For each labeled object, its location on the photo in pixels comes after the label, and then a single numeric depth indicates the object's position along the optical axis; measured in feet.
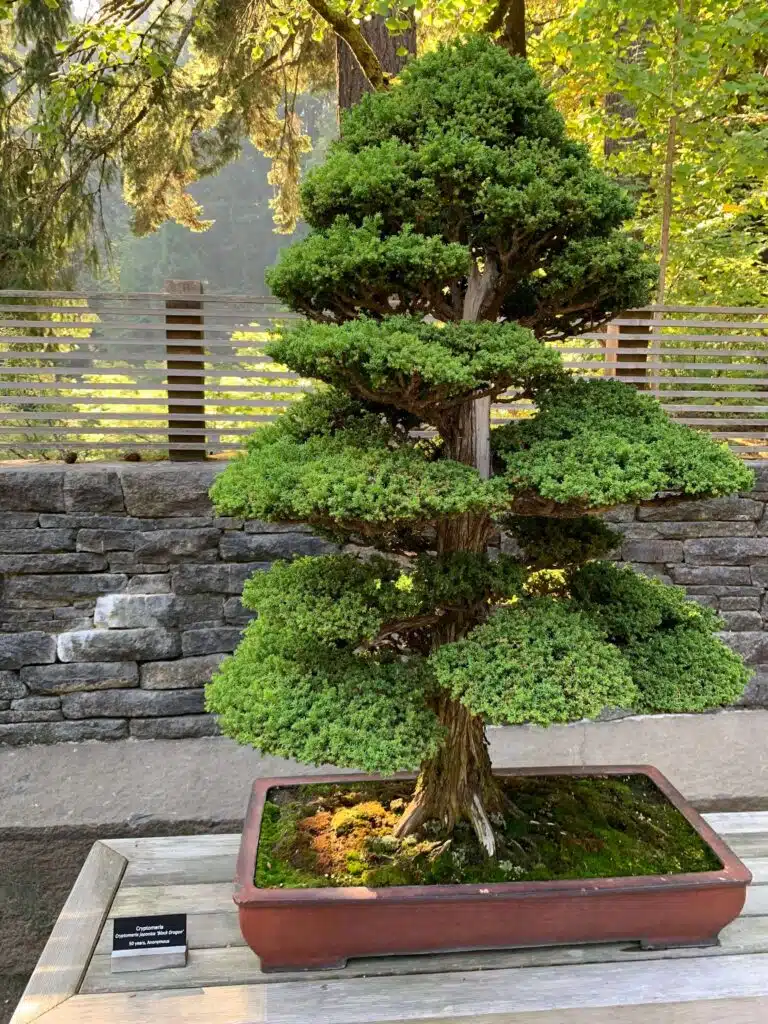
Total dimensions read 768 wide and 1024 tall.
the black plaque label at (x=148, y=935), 4.41
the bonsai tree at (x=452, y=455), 4.01
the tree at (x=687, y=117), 11.28
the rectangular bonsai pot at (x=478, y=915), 4.24
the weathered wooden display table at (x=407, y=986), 3.96
